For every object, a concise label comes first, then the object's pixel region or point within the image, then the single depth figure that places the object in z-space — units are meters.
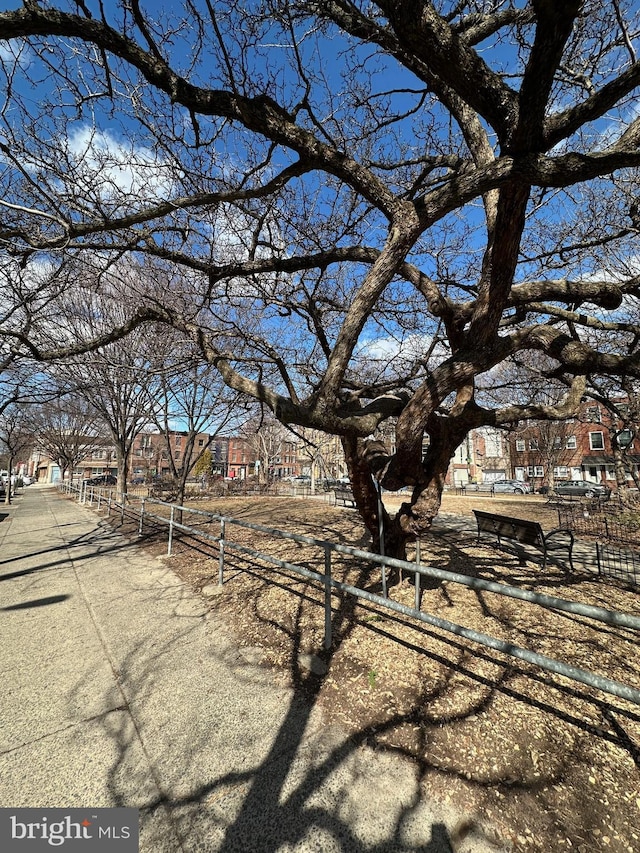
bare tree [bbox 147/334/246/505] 10.27
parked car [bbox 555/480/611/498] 26.84
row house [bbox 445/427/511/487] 57.91
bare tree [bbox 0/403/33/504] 19.95
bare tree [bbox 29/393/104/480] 21.11
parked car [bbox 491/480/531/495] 37.53
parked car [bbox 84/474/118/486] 36.78
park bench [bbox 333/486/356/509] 19.64
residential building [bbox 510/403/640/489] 31.66
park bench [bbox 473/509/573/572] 6.64
